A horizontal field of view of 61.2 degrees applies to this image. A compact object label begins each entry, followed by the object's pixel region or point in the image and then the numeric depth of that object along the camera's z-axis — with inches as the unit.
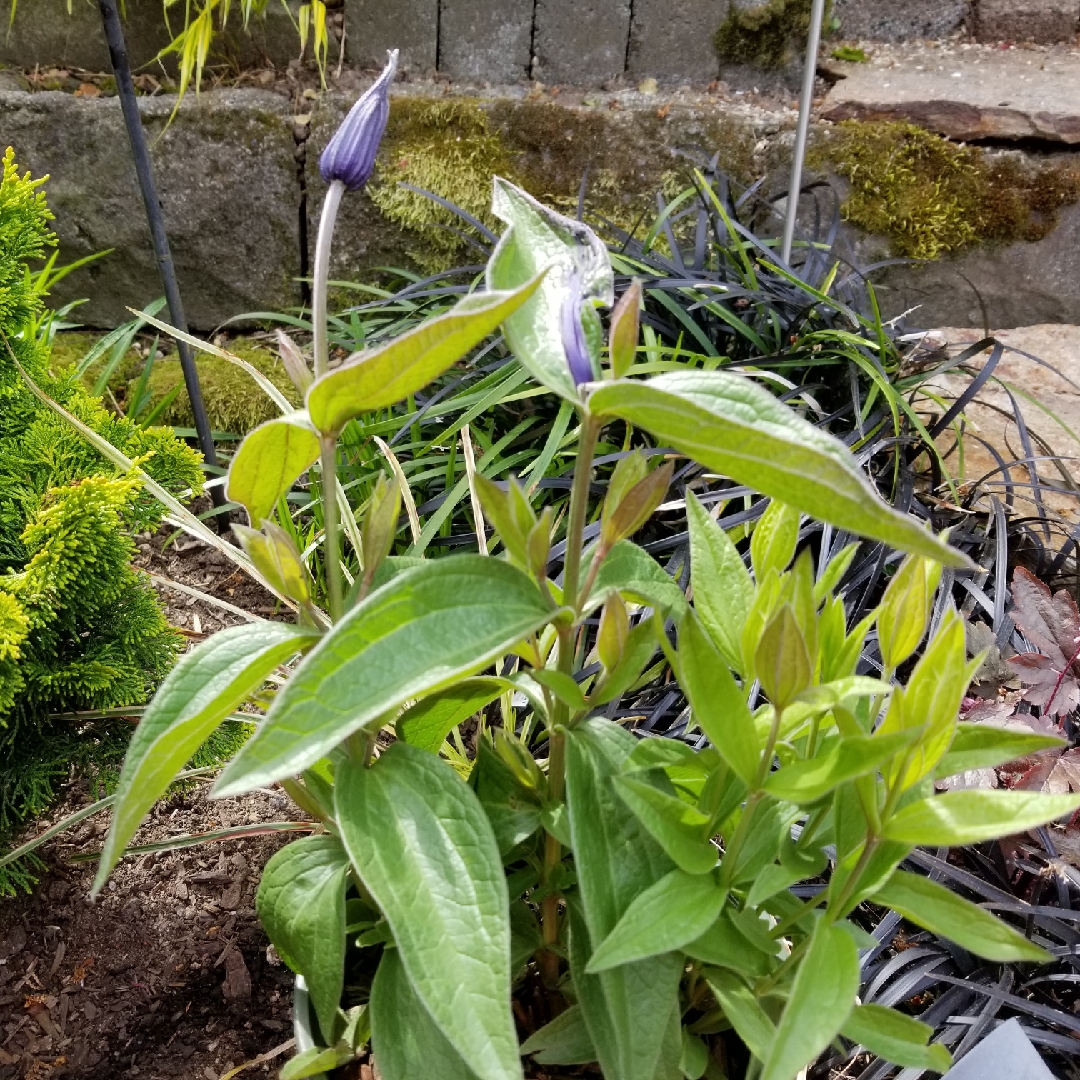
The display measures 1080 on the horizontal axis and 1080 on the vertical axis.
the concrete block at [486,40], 79.4
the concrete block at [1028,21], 86.8
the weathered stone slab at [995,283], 76.9
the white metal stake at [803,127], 52.9
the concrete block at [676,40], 80.0
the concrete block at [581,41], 79.9
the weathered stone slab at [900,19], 86.7
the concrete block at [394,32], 78.4
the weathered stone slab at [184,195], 73.4
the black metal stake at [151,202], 44.2
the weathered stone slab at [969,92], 74.0
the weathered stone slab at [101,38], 76.1
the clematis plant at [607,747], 16.3
